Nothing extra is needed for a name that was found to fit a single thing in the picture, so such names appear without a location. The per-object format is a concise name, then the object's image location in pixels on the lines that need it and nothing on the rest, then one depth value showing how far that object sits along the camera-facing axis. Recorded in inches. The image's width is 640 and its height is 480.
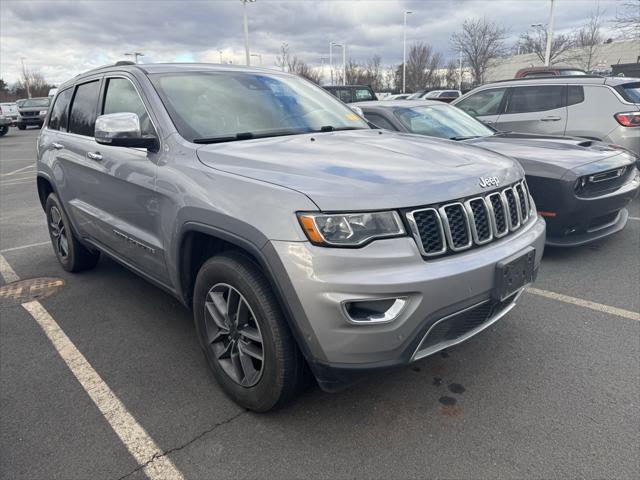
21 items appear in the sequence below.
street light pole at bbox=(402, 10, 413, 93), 1926.4
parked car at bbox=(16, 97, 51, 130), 1193.4
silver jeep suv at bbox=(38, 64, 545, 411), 80.6
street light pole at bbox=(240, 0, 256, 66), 1162.4
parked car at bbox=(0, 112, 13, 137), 1004.0
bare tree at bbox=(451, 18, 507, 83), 1726.1
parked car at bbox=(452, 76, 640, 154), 266.5
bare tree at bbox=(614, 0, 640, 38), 941.6
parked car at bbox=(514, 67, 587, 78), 546.6
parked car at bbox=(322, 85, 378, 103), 665.0
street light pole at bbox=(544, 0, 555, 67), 1012.5
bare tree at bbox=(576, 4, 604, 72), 1709.0
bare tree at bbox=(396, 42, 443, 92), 2074.3
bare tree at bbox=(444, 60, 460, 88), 2043.6
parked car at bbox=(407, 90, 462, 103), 965.2
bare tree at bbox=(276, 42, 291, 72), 2042.3
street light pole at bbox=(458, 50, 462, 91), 1858.3
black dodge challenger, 175.3
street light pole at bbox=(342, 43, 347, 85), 2105.9
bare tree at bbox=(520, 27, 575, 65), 1748.3
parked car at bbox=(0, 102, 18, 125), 1152.4
